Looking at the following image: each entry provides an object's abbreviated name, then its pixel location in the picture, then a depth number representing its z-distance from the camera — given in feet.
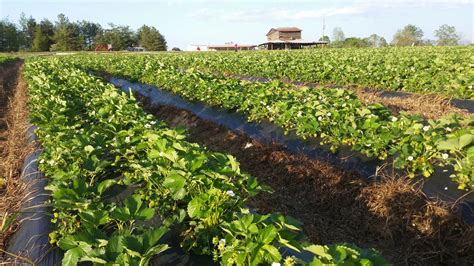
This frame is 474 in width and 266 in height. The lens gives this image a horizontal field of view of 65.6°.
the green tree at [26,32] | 233.76
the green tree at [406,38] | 258.59
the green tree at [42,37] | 226.38
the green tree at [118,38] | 254.68
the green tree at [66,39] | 226.38
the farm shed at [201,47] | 302.80
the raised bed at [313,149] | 12.85
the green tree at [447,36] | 280.94
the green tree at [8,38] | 213.46
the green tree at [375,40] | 286.66
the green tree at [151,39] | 261.65
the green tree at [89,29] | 314.96
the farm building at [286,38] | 217.23
